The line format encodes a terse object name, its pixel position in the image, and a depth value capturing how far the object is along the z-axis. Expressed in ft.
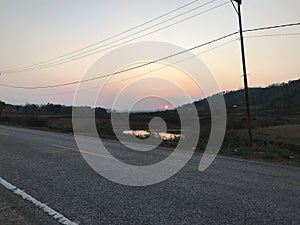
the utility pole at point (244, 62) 38.54
